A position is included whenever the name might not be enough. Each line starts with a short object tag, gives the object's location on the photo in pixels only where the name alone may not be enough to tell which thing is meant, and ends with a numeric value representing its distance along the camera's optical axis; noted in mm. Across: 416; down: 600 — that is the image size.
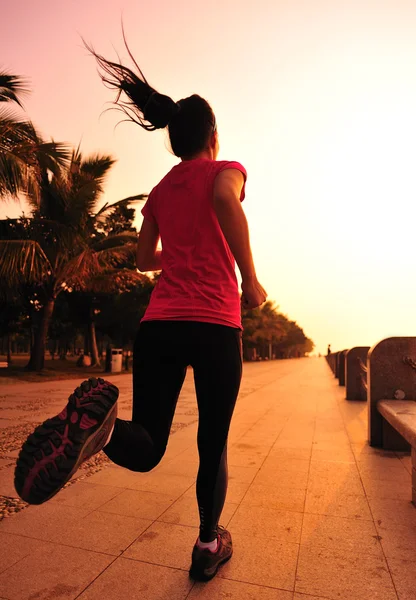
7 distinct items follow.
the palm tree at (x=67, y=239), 14336
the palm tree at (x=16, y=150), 9984
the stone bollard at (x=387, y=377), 4949
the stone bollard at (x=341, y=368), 13638
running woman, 1739
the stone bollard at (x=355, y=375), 9398
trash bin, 19625
